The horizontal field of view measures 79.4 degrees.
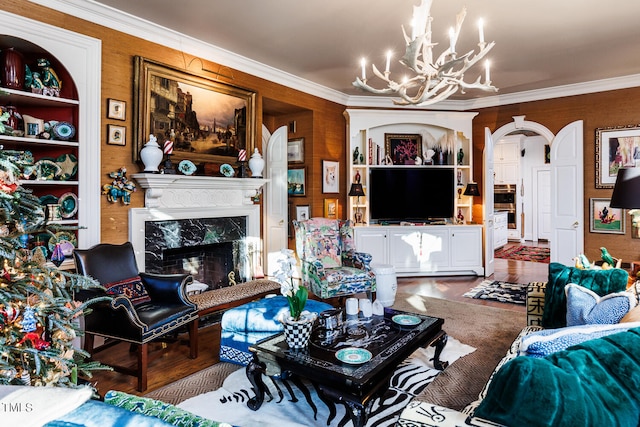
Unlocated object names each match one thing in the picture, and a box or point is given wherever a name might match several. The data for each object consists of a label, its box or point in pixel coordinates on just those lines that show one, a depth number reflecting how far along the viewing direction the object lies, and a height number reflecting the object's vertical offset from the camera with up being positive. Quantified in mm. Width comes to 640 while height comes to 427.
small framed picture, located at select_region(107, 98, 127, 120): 3428 +939
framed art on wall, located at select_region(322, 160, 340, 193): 5992 +588
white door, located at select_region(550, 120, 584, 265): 5578 +288
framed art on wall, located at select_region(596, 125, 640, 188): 5188 +865
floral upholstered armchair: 4086 -538
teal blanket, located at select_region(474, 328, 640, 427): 944 -448
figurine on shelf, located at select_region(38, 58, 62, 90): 3159 +1155
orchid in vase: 2262 -446
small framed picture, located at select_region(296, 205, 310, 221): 5898 +25
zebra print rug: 2186 -1170
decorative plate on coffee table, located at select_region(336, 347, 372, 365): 2031 -772
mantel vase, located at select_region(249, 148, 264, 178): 4562 +585
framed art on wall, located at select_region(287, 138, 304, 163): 5941 +988
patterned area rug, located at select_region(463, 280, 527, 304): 4734 -1026
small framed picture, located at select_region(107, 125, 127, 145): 3436 +712
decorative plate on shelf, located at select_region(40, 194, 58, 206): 3166 +119
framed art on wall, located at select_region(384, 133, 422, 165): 6555 +1137
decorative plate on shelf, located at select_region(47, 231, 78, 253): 3103 -203
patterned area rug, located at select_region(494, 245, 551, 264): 7746 -859
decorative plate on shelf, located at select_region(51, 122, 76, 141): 3152 +682
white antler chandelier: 2312 +985
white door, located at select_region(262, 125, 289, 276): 5668 +242
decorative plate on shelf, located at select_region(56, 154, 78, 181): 3240 +411
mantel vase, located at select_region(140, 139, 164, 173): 3549 +538
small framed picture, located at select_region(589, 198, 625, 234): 5305 -58
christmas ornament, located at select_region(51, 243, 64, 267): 2787 -303
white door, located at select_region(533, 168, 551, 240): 10023 +231
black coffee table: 1875 -789
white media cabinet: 6012 -522
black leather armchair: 2537 -693
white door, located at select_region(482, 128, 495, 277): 5855 +183
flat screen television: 6293 +339
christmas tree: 1546 -391
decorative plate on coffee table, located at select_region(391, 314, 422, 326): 2594 -731
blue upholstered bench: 2867 -854
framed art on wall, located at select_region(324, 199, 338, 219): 6000 +88
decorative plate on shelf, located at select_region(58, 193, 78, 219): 3201 +75
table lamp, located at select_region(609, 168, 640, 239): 2559 +164
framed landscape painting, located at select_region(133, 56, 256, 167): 3672 +1071
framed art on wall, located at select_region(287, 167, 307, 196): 5910 +493
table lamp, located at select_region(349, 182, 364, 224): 5962 +368
